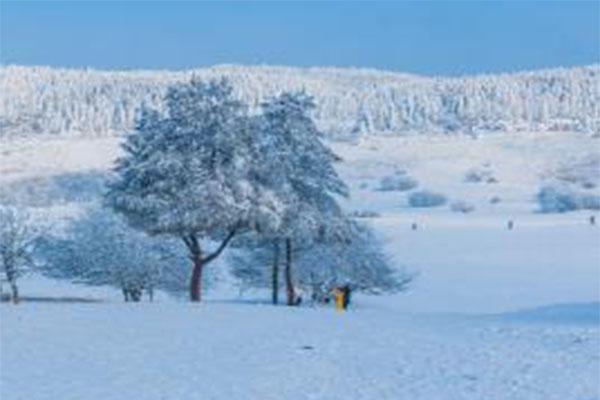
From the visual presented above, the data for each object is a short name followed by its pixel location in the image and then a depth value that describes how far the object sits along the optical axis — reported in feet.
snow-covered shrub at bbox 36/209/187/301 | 221.05
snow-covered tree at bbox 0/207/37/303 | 214.28
